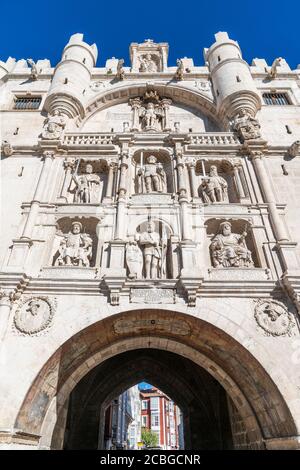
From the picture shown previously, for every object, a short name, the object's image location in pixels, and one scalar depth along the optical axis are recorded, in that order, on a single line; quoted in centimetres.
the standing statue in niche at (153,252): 919
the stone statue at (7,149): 1259
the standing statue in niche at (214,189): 1149
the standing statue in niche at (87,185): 1161
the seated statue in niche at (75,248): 961
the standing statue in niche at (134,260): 894
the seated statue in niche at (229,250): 949
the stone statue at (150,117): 1532
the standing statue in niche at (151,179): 1189
